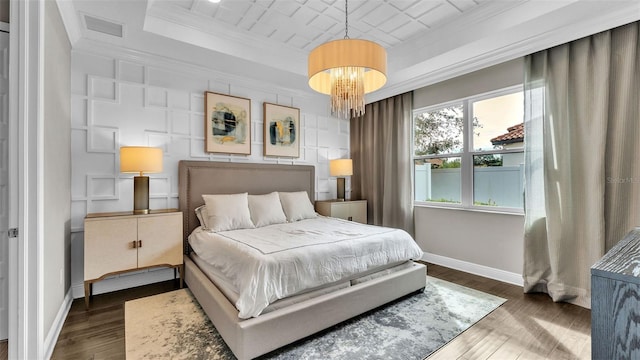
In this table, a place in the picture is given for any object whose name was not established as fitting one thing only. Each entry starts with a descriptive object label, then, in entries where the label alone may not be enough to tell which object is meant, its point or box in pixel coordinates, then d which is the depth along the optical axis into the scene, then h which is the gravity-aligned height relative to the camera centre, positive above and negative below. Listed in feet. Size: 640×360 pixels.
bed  5.91 -2.90
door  6.18 +0.23
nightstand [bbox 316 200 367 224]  14.11 -1.46
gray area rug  6.27 -3.77
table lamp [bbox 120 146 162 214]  9.19 +0.49
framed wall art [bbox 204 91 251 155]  11.91 +2.47
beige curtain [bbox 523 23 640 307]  8.07 +0.70
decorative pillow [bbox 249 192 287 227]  11.11 -1.19
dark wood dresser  1.99 -0.95
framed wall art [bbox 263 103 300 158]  13.57 +2.47
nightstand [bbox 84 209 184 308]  8.41 -1.94
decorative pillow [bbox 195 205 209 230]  10.38 -1.28
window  10.83 +1.17
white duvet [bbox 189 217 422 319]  6.07 -1.91
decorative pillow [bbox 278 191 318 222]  12.21 -1.11
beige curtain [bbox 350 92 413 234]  14.03 +1.04
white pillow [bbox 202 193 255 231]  10.09 -1.16
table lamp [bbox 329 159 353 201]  14.93 +0.70
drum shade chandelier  6.37 +2.69
